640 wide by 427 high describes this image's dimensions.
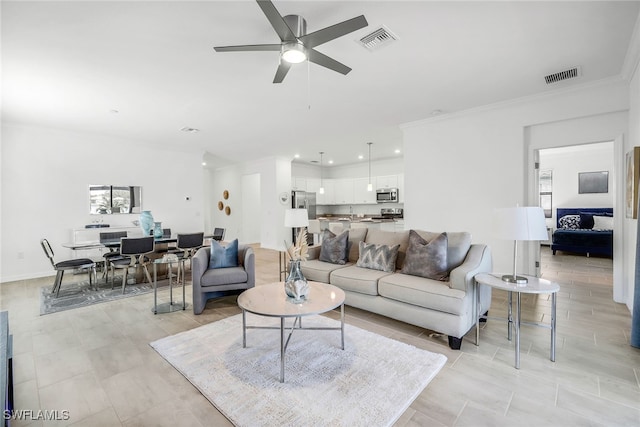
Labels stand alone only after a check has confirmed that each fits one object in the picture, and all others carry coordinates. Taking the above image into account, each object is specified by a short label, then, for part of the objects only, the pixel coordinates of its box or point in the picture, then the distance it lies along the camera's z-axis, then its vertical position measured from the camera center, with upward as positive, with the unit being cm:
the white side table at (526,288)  220 -62
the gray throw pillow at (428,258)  293 -51
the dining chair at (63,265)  411 -77
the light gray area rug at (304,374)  174 -120
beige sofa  251 -77
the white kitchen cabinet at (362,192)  907 +54
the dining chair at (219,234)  571 -47
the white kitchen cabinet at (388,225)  751 -41
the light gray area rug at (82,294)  373 -119
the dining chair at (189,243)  480 -54
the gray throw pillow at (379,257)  331 -56
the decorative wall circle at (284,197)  820 +37
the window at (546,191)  820 +50
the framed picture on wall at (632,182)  276 +26
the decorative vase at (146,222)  504 -19
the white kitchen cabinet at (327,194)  997 +54
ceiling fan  194 +126
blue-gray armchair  333 -80
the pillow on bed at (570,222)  726 -35
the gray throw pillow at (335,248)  376 -50
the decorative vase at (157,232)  512 -38
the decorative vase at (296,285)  236 -61
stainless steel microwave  846 +42
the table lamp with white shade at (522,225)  228 -13
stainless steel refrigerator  874 +27
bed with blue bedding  626 -53
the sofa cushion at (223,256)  372 -59
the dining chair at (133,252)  421 -61
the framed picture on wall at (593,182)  745 +67
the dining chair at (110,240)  461 -53
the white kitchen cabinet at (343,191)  955 +62
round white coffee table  211 -74
